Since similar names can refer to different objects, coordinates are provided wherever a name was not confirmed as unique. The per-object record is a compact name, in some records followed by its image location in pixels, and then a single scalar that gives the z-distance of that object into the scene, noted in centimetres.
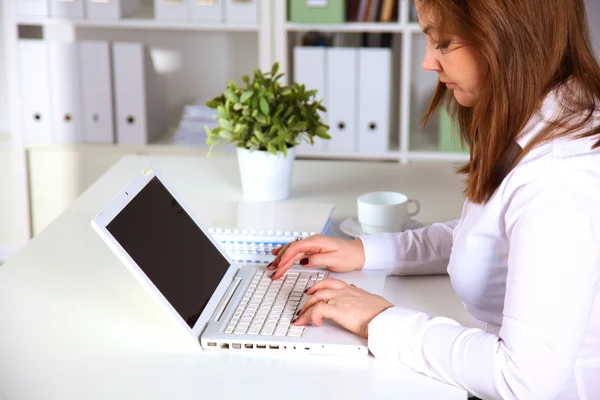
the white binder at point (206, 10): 289
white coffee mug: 160
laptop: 115
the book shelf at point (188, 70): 290
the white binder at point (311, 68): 282
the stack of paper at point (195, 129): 308
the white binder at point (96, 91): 293
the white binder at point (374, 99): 281
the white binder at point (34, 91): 295
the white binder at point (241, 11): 288
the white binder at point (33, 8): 295
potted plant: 169
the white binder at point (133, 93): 293
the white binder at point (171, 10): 290
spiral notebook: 147
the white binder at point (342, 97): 282
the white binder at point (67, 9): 294
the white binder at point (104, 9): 293
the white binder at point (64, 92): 293
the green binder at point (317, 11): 282
